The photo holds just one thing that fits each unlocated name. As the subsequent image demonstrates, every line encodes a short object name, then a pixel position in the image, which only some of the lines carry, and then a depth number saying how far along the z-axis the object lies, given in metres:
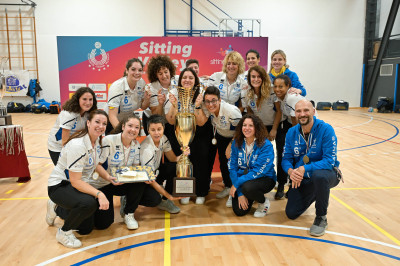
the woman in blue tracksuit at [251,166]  3.35
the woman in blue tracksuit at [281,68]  4.11
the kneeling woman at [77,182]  2.75
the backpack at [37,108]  13.56
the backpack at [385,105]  13.47
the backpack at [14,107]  13.89
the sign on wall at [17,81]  13.79
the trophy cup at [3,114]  4.42
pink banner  7.40
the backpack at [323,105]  14.79
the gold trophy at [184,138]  3.28
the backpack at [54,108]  13.45
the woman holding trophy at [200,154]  3.71
